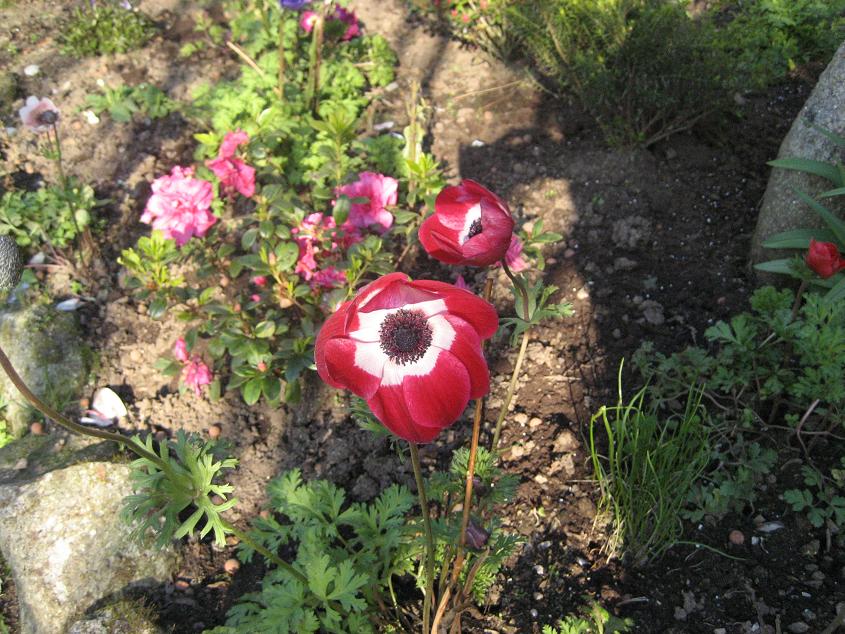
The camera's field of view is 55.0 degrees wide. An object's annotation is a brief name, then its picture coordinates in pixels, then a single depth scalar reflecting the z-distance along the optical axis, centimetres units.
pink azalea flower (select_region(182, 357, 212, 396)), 54
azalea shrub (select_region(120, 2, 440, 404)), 51
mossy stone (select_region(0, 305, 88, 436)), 57
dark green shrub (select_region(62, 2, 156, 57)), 81
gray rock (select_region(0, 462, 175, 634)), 46
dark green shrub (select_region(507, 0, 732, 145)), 59
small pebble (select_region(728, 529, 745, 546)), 44
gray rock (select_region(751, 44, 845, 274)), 51
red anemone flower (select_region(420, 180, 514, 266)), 29
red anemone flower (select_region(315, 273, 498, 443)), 29
